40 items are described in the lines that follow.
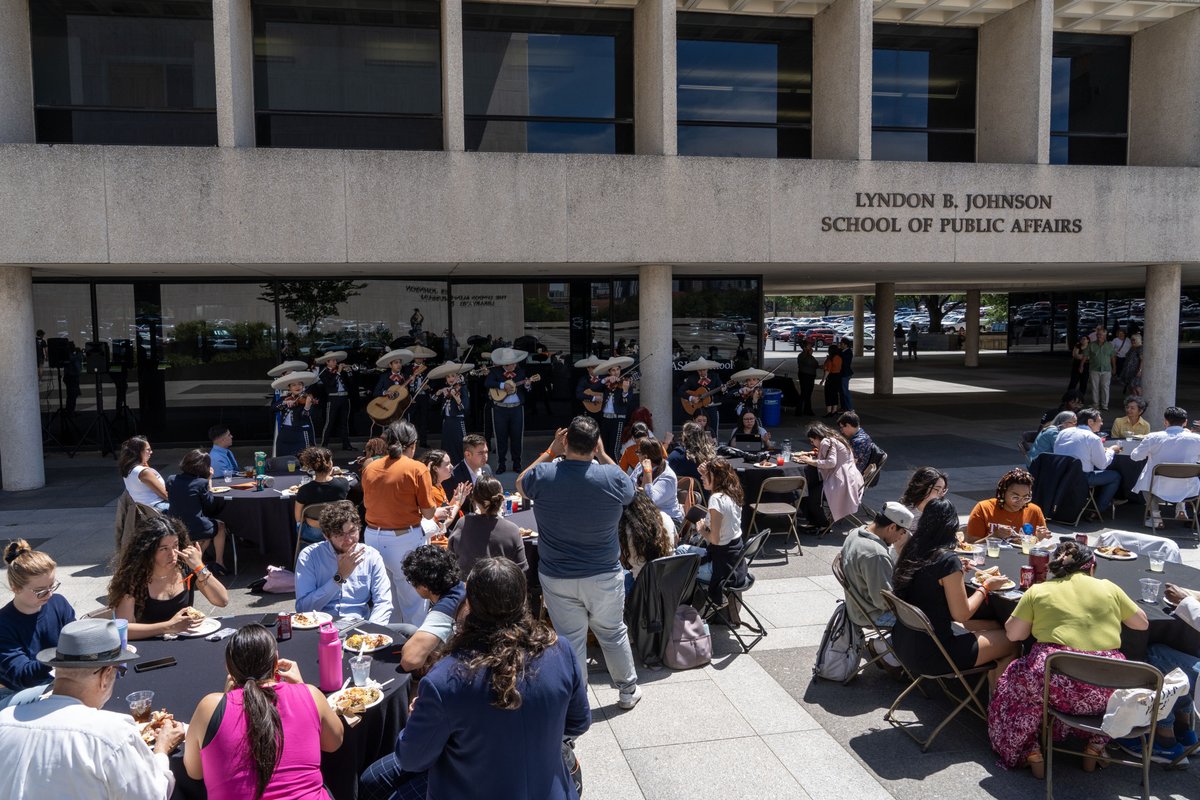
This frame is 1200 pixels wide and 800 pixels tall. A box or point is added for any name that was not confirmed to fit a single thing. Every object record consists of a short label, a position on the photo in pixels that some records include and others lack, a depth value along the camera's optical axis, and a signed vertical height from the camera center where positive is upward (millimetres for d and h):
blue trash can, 18397 -2154
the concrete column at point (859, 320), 40375 -734
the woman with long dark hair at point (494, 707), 3043 -1393
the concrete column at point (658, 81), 13508 +3542
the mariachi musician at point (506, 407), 13188 -1480
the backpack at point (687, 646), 6406 -2483
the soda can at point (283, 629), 4918 -1784
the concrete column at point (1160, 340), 15664 -713
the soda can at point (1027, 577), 5766 -1819
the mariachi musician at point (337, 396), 15078 -1493
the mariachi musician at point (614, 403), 13922 -1522
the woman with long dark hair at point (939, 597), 5242 -1786
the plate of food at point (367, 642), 4812 -1839
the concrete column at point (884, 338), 23531 -930
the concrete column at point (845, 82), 14062 +3668
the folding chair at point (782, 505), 9156 -2137
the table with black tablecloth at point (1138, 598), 5211 -1914
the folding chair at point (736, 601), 6770 -2356
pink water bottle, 4320 -1727
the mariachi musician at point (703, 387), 13789 -1293
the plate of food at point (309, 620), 5137 -1832
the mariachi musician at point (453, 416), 12867 -1562
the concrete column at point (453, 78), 12898 +3434
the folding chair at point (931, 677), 5215 -2294
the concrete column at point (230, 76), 12305 +3384
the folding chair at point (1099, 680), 4449 -1939
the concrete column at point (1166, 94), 15578 +3748
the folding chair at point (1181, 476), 9586 -1953
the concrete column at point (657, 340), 14156 -537
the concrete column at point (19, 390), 12672 -1086
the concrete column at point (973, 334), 33625 -1207
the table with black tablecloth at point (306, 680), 3949 -1863
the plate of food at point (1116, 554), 6484 -1885
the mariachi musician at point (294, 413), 12070 -1402
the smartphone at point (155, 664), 4585 -1844
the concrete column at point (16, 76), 12602 +3523
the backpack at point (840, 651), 6105 -2420
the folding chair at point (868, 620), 6008 -2172
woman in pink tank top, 3273 -1604
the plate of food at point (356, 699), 4117 -1857
